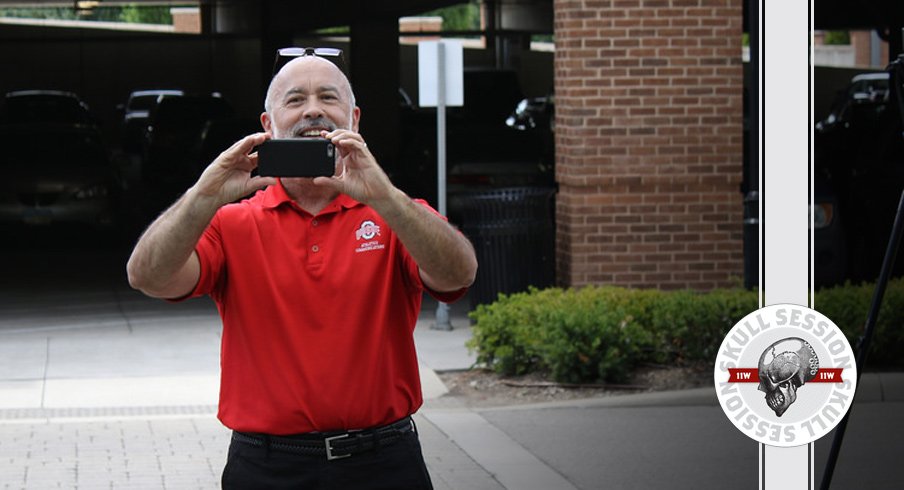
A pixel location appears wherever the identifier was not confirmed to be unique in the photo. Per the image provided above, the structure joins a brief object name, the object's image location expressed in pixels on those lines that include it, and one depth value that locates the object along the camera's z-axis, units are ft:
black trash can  40.19
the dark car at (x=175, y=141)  78.74
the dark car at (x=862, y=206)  43.60
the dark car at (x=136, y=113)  124.84
